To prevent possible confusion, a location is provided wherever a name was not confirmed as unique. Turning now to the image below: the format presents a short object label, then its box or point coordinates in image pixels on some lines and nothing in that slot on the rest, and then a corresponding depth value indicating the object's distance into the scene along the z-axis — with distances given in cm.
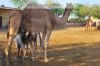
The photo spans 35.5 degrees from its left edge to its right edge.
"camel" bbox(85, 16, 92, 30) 1930
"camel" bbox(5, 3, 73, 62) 497
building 2121
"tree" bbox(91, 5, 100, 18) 2333
